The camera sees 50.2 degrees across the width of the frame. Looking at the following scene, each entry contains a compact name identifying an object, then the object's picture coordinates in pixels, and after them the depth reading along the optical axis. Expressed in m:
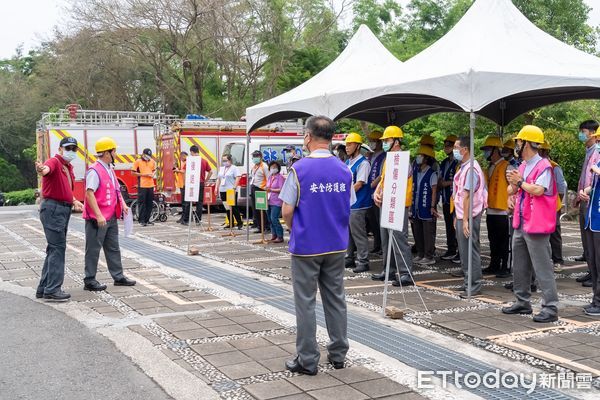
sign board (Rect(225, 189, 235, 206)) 14.43
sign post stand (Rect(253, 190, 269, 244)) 12.68
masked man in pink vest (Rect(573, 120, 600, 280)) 8.09
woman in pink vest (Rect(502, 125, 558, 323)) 6.15
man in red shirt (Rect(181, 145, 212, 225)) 15.69
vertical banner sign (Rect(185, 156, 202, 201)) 11.78
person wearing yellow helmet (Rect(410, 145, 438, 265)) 9.88
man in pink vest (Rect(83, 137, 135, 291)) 7.82
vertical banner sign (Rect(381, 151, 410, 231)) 6.77
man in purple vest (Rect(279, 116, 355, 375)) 4.82
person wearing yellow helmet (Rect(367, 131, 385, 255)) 9.57
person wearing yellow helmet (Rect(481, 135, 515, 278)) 8.66
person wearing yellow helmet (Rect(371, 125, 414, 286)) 8.09
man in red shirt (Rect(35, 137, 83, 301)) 7.45
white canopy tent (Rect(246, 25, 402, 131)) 10.20
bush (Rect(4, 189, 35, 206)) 34.88
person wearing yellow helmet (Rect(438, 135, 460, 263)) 10.14
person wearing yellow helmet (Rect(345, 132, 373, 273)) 9.12
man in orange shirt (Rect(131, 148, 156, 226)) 15.63
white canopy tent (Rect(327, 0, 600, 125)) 7.12
